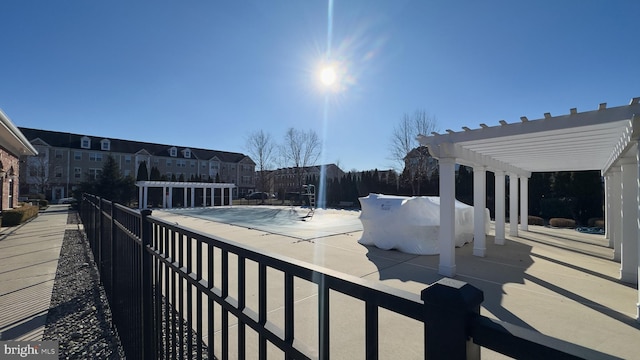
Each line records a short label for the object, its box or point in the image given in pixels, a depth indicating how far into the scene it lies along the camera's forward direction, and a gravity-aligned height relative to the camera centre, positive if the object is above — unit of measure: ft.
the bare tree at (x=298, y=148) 117.91 +14.14
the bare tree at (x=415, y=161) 76.59 +6.17
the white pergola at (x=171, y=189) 82.28 -2.14
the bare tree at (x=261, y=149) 124.06 +14.34
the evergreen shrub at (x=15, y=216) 38.40 -4.74
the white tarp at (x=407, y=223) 25.61 -3.73
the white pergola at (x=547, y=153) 14.73 +2.40
